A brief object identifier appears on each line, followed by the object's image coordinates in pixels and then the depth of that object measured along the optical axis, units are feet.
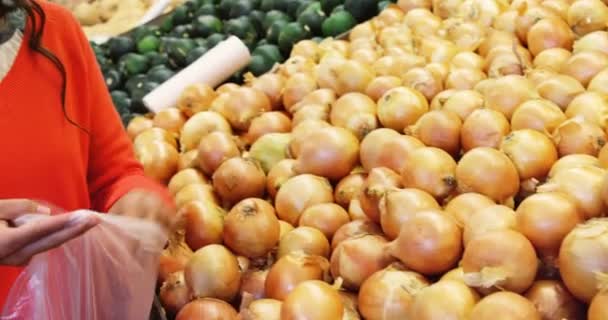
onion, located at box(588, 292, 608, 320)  3.22
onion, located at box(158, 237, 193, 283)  5.22
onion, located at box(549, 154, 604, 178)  4.31
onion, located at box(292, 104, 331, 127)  6.32
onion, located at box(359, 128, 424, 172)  5.17
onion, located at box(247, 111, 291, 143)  6.53
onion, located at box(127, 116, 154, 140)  7.47
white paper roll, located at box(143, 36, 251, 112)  7.86
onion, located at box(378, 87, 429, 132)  5.64
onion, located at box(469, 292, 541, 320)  3.38
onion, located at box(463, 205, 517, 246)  3.95
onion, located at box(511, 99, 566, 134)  4.87
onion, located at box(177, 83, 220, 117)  7.43
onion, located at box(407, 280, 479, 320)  3.59
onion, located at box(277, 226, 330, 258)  4.88
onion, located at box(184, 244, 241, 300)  4.75
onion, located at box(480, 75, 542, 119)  5.23
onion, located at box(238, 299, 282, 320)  4.33
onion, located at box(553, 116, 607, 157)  4.56
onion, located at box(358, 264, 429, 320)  3.96
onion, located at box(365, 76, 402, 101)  6.22
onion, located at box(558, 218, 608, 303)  3.40
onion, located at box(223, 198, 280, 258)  4.99
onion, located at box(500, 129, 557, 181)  4.59
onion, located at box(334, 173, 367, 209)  5.30
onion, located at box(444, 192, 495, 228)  4.26
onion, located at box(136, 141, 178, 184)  6.45
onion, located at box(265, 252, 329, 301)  4.52
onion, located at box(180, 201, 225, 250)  5.24
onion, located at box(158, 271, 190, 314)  4.97
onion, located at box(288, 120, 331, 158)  5.86
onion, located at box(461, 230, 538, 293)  3.61
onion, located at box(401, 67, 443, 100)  6.05
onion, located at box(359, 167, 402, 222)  4.67
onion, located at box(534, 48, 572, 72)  5.91
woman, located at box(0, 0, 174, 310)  4.19
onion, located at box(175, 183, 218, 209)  5.73
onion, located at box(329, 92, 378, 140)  5.82
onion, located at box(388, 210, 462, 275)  4.05
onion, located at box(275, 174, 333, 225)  5.32
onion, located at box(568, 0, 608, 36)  6.29
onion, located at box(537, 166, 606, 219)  3.95
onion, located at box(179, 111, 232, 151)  6.77
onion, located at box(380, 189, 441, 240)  4.37
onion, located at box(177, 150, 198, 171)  6.33
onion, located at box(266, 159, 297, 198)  5.69
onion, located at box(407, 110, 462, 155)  5.17
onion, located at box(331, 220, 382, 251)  4.75
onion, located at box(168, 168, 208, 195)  6.15
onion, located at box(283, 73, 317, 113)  6.91
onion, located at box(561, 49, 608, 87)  5.44
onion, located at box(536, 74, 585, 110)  5.23
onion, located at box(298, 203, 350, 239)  5.05
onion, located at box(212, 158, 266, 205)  5.65
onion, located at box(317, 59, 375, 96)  6.48
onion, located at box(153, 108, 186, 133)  7.27
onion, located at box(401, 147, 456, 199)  4.64
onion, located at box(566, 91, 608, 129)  4.76
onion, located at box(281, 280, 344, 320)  4.00
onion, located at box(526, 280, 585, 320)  3.59
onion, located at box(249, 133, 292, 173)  6.10
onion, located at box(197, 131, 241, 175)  6.06
